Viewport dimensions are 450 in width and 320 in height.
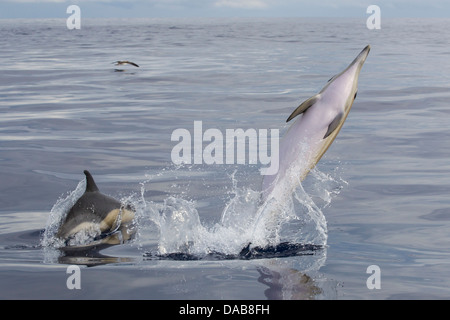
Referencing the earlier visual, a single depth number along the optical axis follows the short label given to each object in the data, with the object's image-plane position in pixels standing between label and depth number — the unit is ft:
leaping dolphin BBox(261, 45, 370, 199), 21.11
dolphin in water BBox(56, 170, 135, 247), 24.27
